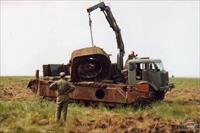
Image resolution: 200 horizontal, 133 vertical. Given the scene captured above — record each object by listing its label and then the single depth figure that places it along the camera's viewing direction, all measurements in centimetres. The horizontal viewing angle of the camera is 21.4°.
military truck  2266
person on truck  2588
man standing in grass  1759
